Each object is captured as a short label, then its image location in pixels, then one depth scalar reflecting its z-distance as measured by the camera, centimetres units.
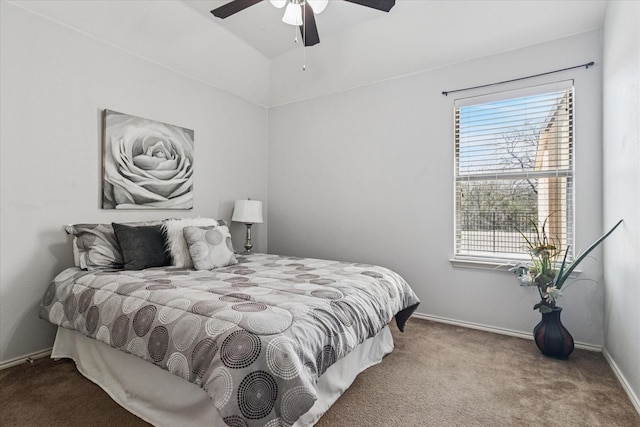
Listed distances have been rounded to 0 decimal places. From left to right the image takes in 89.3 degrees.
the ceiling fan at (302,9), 208
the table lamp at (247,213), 369
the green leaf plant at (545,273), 242
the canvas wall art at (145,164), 278
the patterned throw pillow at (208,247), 261
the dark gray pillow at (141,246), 246
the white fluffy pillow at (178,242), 265
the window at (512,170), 275
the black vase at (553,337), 239
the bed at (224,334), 124
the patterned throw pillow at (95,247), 237
